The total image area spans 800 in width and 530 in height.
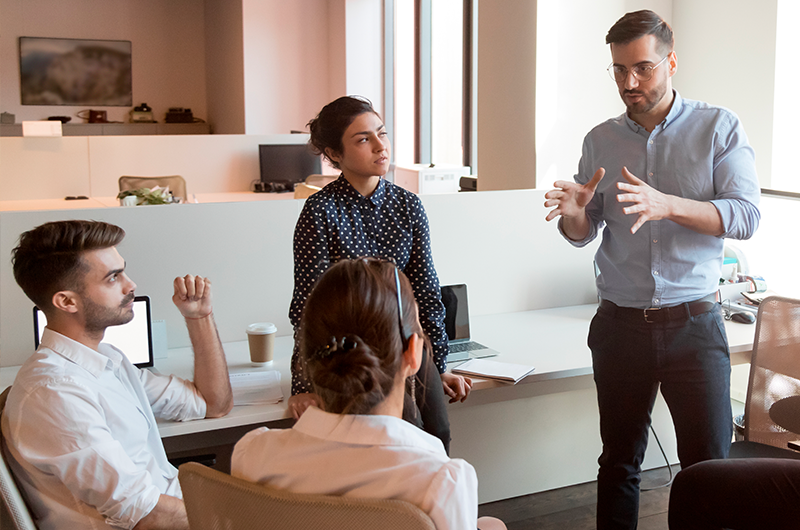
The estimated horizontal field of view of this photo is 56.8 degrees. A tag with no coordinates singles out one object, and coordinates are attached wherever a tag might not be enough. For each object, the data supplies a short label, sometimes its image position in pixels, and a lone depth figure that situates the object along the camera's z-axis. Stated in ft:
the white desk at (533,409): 7.50
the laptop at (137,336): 6.84
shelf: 30.60
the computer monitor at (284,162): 19.73
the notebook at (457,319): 7.76
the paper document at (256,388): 6.37
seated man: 4.31
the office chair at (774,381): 6.42
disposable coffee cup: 7.25
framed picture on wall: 30.67
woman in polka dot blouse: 6.00
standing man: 5.82
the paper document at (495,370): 6.73
